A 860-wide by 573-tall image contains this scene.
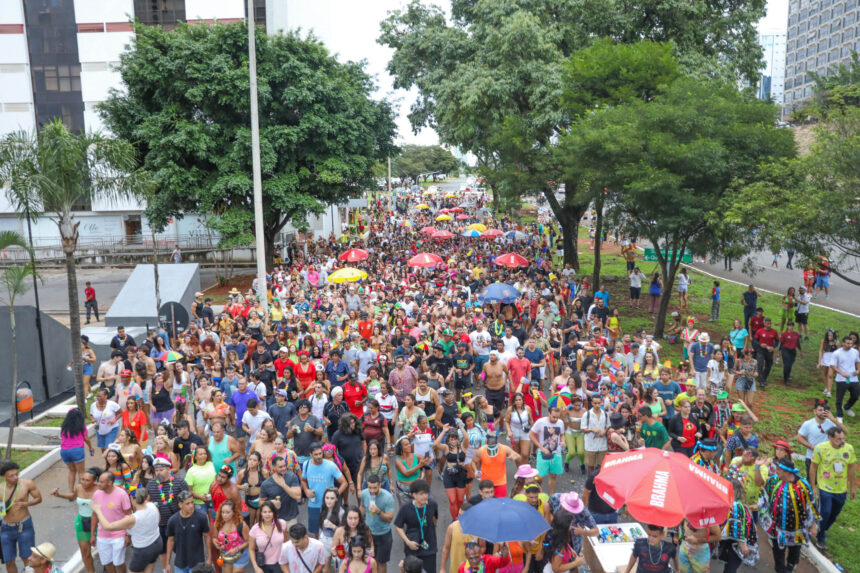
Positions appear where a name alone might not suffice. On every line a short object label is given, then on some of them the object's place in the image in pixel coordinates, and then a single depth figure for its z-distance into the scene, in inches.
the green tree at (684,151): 633.6
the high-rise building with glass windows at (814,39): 3540.8
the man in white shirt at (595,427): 361.4
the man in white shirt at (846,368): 463.2
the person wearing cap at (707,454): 315.3
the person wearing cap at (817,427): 333.1
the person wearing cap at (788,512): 275.3
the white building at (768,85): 6860.2
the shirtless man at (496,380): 431.5
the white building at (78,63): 1686.8
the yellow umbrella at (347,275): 730.2
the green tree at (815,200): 507.2
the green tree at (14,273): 490.9
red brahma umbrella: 223.6
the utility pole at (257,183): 711.1
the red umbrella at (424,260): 852.6
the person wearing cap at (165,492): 283.3
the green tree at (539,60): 932.0
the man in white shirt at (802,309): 694.5
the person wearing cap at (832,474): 308.0
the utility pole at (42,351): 560.1
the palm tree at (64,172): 497.4
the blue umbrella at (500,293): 663.1
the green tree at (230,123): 1030.4
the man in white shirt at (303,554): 245.0
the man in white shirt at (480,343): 518.9
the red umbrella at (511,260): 835.4
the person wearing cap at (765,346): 555.8
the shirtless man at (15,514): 288.2
